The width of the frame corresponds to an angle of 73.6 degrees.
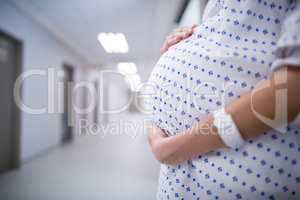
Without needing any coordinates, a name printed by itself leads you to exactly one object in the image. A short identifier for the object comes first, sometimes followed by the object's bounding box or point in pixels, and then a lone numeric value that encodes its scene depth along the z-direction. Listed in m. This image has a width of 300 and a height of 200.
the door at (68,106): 5.97
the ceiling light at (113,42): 4.91
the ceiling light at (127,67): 8.61
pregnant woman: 0.43
